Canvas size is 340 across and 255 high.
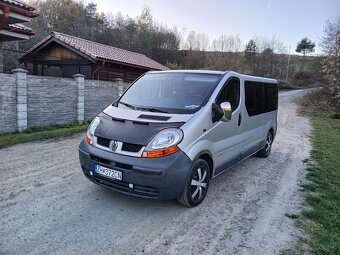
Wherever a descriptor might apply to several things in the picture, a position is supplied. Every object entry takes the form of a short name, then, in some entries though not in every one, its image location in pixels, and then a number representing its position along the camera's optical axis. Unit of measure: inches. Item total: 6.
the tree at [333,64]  781.9
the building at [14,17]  335.0
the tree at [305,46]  2430.1
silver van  133.6
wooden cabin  670.5
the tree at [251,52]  1926.7
